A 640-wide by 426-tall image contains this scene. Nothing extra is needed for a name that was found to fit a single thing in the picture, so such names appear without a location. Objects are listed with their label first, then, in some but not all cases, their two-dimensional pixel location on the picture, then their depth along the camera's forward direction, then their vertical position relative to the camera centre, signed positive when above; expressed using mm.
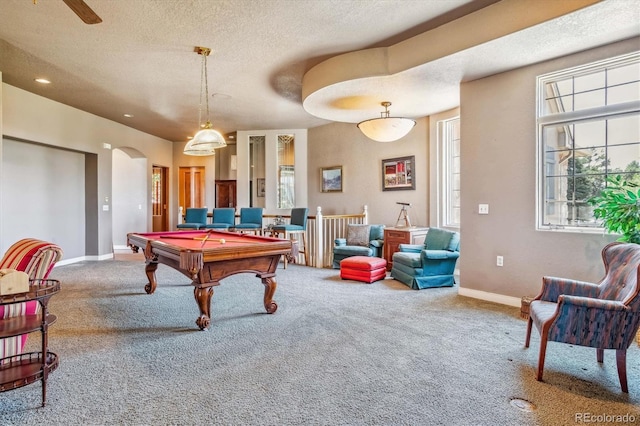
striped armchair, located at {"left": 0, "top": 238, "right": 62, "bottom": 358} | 2113 -361
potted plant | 2740 -19
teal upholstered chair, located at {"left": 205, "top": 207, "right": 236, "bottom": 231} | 7205 -162
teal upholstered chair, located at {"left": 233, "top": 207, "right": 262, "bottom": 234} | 7135 -166
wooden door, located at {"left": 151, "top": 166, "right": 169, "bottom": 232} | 9539 +265
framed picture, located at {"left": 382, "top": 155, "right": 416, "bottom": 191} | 6355 +671
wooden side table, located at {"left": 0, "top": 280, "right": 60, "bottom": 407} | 1883 -678
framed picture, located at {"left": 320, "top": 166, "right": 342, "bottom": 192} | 7613 +679
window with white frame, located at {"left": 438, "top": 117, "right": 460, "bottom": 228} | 5809 +634
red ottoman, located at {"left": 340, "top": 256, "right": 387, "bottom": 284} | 5172 -920
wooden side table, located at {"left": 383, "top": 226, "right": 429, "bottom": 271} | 5727 -494
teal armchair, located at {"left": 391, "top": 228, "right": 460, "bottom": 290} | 4778 -770
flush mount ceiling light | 4688 +1128
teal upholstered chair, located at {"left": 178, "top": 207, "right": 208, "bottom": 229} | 7332 -141
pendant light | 4132 +856
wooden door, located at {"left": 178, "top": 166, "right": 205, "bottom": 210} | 9789 +709
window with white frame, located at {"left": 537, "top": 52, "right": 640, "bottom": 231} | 3381 +761
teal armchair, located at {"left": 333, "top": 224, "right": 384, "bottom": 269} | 6227 -609
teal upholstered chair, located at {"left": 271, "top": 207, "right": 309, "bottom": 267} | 6508 -350
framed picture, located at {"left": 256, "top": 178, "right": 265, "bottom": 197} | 8453 +519
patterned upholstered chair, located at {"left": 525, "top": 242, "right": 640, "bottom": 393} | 2138 -706
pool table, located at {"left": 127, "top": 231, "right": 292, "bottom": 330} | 2953 -443
